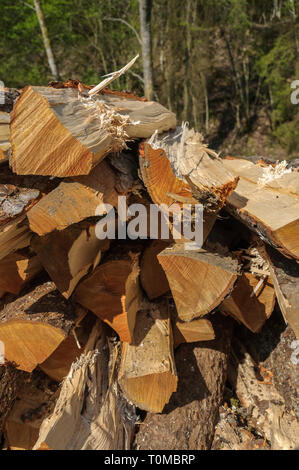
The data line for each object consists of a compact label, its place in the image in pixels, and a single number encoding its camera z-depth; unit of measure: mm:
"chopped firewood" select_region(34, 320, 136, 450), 1523
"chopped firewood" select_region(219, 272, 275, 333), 2047
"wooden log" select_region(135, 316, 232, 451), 1771
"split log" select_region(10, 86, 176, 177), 1446
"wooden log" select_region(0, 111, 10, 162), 1731
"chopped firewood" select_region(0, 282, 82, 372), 1766
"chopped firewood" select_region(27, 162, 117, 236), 1517
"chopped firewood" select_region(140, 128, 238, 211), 1627
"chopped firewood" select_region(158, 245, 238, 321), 1700
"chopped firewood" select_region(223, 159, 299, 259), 1485
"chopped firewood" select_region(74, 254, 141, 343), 1901
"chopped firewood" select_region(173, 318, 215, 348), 1979
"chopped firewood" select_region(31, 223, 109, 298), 1783
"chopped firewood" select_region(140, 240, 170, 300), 2078
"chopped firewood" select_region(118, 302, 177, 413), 1729
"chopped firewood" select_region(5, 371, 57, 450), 2051
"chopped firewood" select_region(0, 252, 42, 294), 2021
